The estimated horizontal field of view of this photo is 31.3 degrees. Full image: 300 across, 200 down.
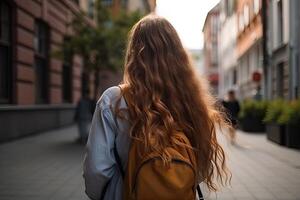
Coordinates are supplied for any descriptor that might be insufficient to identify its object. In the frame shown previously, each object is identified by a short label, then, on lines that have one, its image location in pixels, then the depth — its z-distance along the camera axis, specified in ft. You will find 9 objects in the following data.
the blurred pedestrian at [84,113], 49.57
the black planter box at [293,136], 44.25
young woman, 8.05
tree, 52.49
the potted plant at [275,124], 47.29
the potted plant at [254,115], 67.21
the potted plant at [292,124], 44.32
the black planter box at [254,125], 68.08
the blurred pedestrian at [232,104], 56.75
